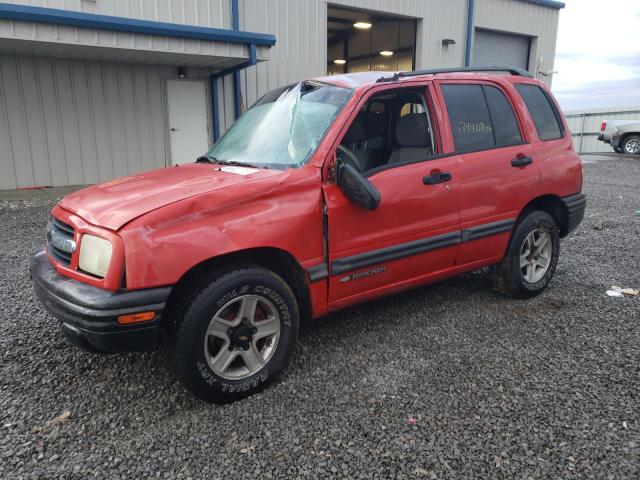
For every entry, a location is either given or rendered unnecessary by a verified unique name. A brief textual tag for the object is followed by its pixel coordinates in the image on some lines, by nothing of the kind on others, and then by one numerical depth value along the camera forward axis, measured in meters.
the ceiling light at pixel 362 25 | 17.55
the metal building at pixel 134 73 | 8.66
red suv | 2.59
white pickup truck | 19.92
